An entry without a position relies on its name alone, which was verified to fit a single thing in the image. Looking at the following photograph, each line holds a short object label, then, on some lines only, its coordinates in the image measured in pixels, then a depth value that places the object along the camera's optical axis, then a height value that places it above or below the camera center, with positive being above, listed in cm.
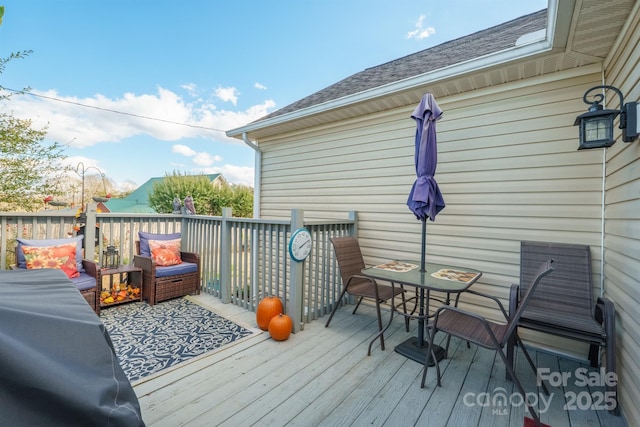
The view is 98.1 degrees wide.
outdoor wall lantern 187 +69
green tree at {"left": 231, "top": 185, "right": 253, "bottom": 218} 1037 +36
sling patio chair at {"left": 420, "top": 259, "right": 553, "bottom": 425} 185 -92
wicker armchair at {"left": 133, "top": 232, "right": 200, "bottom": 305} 396 -100
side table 386 -117
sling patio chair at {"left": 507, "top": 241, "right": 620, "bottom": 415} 216 -79
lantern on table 405 -70
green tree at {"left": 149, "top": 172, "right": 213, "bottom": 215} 939 +66
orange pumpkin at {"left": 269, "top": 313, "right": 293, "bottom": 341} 296 -124
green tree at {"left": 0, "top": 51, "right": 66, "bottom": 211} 546 +94
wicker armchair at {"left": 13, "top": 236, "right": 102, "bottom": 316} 322 -81
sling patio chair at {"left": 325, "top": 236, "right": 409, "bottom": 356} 317 -75
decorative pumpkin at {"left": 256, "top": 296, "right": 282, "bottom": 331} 316 -114
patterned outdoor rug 258 -138
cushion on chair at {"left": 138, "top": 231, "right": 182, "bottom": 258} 424 -45
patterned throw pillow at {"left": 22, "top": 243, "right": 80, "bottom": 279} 318 -58
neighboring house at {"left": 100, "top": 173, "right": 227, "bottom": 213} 1181 +43
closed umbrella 280 +49
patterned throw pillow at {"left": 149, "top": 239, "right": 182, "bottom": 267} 416 -64
